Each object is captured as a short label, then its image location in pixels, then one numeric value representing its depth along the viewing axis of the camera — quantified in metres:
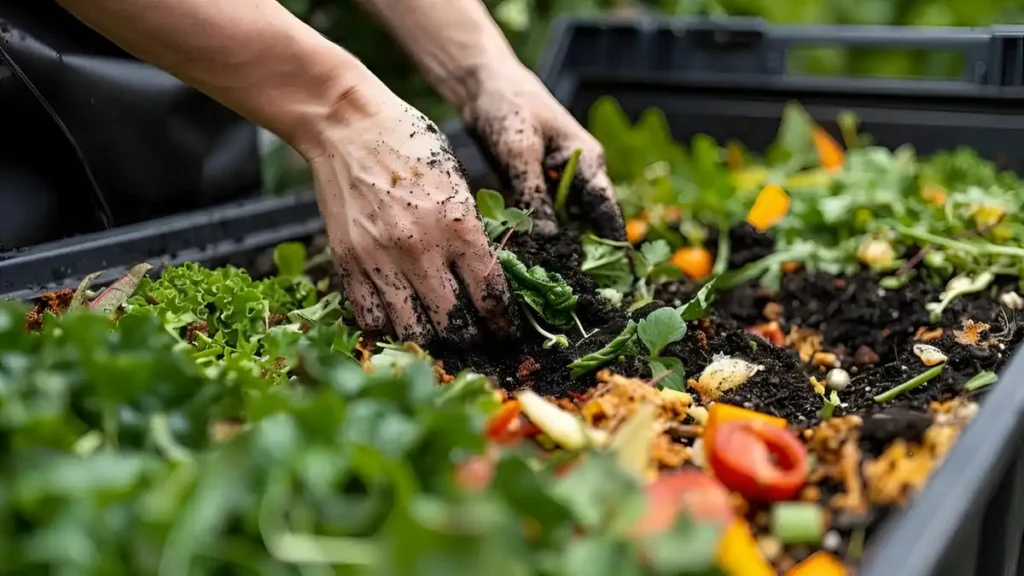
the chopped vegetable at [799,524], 0.82
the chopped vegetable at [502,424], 0.92
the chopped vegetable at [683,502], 0.72
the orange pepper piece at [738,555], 0.75
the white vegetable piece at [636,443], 0.83
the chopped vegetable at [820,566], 0.79
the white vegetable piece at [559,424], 0.92
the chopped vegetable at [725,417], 0.94
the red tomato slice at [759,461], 0.86
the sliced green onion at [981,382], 1.16
